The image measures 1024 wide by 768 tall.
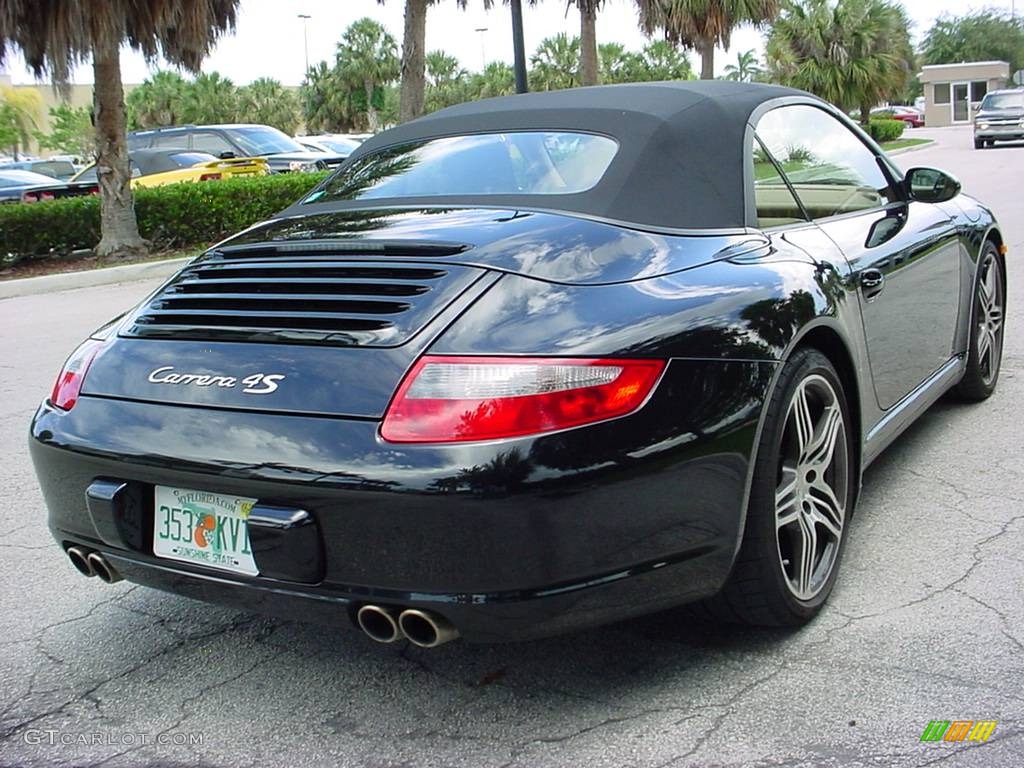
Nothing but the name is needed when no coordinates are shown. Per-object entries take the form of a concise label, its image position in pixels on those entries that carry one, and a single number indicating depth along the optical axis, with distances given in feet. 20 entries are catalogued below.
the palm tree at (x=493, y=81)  194.71
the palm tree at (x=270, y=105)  192.44
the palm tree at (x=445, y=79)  211.00
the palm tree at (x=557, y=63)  168.04
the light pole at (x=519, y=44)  54.49
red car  213.46
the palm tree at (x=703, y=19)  90.43
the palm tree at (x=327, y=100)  196.13
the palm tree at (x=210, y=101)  167.94
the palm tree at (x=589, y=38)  69.92
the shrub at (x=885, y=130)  128.88
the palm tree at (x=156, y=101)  162.20
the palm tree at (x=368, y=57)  195.42
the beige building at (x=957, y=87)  219.00
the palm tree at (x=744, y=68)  212.02
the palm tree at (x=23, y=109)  171.37
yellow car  57.11
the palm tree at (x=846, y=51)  121.70
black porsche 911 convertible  7.64
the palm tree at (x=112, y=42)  42.91
